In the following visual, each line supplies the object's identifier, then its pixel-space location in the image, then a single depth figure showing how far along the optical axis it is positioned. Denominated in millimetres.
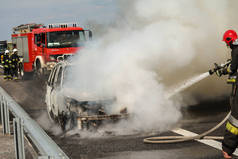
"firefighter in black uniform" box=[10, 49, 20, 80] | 25384
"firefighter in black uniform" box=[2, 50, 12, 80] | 25281
